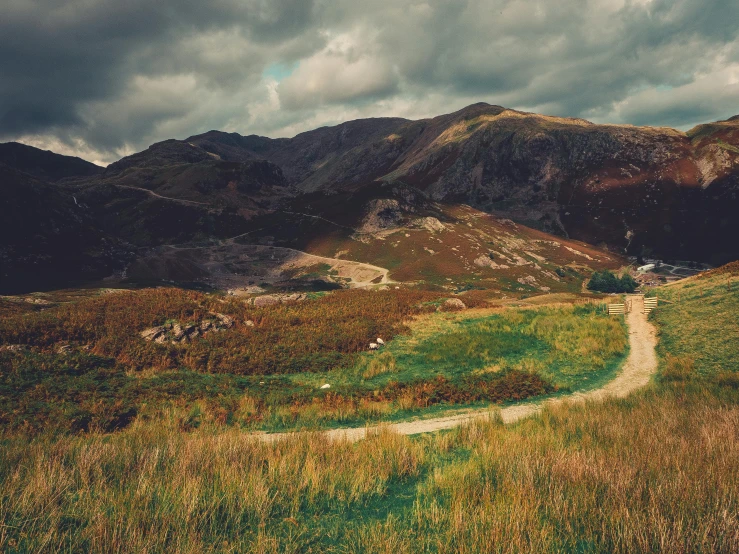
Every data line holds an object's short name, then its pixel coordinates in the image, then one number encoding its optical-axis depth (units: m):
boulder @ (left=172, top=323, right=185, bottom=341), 21.36
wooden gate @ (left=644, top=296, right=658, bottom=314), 29.75
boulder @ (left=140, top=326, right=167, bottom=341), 20.52
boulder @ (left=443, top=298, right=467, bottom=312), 36.03
